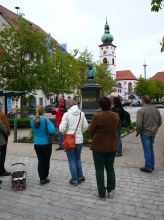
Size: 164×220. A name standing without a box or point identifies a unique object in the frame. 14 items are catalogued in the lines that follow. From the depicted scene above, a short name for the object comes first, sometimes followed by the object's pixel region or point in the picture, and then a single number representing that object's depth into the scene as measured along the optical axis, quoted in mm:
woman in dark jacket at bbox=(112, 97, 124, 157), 7887
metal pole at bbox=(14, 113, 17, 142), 11228
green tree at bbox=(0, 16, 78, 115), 17969
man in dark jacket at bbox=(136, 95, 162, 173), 6270
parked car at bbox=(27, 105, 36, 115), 26789
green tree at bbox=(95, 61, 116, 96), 42938
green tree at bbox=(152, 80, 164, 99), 73406
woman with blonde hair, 5473
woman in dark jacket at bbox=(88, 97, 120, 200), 4621
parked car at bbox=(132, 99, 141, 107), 59375
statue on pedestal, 15656
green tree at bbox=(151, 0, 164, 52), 8889
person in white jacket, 5434
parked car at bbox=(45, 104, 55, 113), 36094
